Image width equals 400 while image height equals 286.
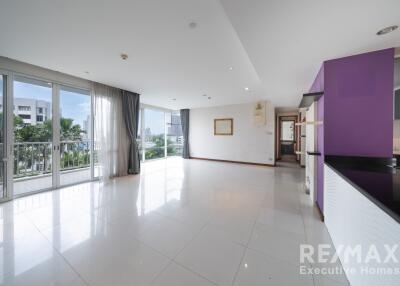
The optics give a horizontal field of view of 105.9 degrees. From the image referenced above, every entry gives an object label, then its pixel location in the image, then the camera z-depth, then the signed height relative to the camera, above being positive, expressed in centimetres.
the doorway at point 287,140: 851 -1
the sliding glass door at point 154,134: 632 +28
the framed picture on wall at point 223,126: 653 +61
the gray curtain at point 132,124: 445 +48
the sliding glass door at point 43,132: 280 +18
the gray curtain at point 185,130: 755 +50
